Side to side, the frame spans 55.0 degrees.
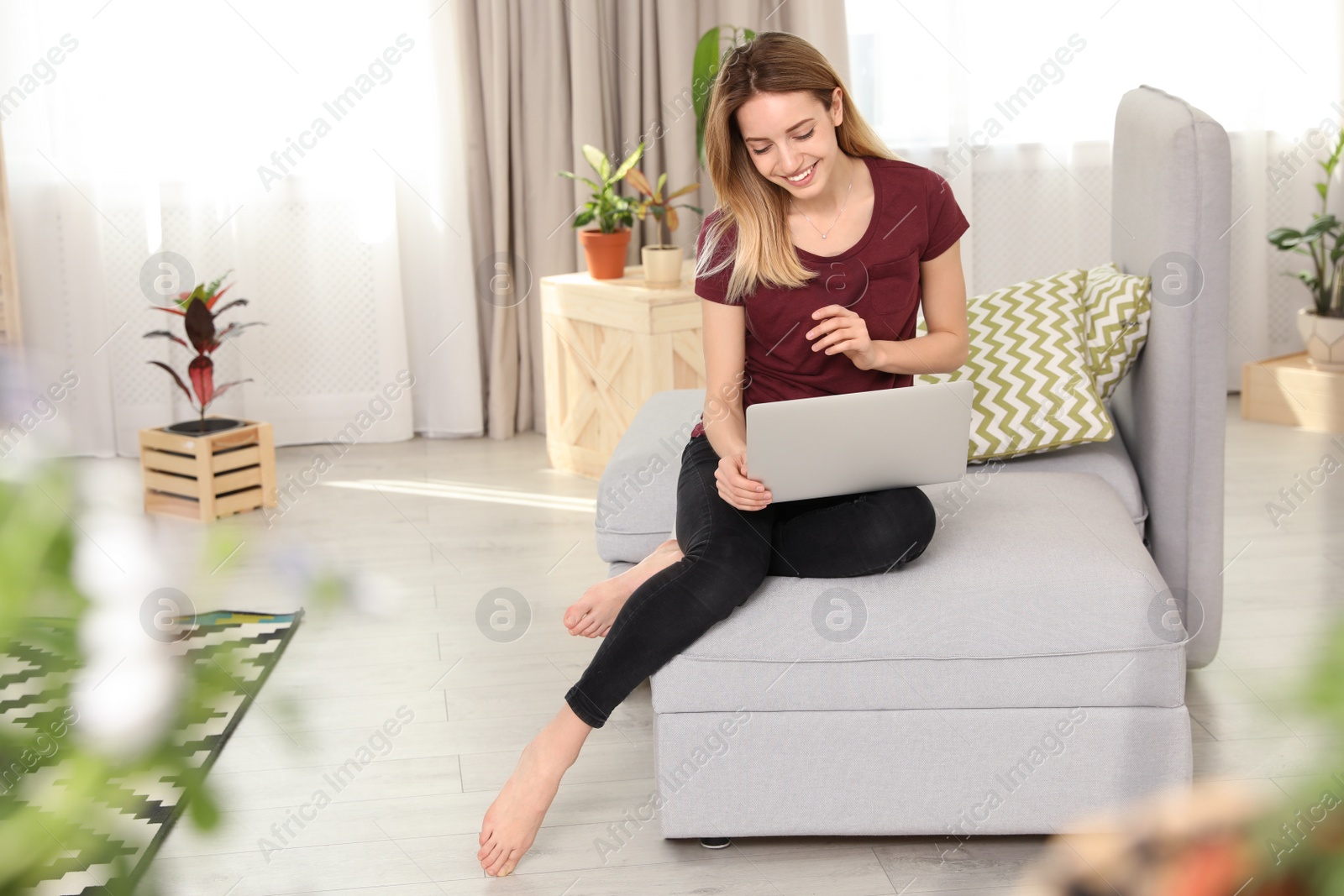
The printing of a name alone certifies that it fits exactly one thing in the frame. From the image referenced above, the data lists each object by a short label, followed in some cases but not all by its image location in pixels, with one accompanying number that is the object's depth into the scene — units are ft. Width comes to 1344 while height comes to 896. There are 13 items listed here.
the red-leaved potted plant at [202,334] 10.33
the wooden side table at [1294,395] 11.51
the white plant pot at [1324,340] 11.55
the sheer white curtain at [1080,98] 12.56
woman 5.45
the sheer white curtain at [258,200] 11.74
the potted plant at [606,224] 11.09
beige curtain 11.93
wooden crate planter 10.18
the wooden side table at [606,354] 10.58
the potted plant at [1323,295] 11.59
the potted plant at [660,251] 10.78
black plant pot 10.52
